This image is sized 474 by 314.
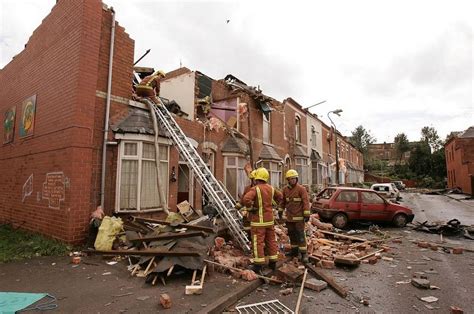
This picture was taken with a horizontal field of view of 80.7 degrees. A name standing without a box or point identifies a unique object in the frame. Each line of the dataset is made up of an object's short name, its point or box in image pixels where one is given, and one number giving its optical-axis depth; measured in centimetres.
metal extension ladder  686
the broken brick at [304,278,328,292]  488
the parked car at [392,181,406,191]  4513
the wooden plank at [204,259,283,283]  513
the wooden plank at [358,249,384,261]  678
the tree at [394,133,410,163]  6814
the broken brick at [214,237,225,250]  681
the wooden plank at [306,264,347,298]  471
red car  1127
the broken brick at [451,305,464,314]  389
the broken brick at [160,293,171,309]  390
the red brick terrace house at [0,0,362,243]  731
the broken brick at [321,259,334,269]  630
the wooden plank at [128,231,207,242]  575
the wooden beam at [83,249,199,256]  510
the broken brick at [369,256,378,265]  668
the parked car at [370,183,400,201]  2135
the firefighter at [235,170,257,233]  655
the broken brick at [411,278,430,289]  503
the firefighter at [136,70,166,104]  921
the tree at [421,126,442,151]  6625
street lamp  1914
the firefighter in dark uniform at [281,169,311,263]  647
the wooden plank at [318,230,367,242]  852
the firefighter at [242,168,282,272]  550
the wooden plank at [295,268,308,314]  399
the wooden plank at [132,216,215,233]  629
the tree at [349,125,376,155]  7275
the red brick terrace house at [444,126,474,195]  3368
